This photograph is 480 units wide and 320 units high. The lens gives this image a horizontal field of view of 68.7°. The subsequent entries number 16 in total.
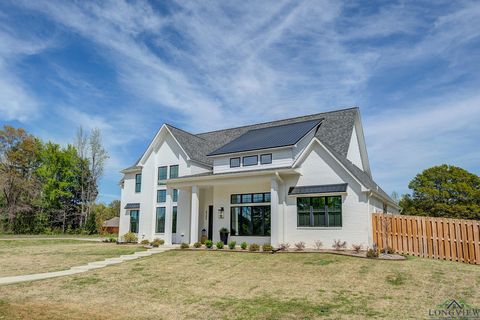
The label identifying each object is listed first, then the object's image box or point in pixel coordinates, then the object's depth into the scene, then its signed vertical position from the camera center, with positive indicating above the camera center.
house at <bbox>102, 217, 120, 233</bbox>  55.55 -1.96
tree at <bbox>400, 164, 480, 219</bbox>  36.97 +2.11
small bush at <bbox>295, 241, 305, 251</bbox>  18.15 -1.72
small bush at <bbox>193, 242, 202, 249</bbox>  20.01 -1.82
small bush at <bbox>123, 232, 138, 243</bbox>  25.59 -1.84
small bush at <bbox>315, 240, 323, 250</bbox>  18.30 -1.61
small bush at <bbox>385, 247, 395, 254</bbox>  16.14 -1.72
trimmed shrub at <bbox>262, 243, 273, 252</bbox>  17.57 -1.74
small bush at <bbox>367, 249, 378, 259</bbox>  14.66 -1.69
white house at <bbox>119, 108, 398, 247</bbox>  18.44 +1.60
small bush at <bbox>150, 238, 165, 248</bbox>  21.94 -1.89
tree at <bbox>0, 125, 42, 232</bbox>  43.41 +4.45
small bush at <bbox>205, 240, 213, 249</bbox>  19.56 -1.73
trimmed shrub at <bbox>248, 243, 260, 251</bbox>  17.84 -1.72
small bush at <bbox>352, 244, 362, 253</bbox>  16.70 -1.64
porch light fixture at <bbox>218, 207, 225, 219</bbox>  22.14 +0.05
